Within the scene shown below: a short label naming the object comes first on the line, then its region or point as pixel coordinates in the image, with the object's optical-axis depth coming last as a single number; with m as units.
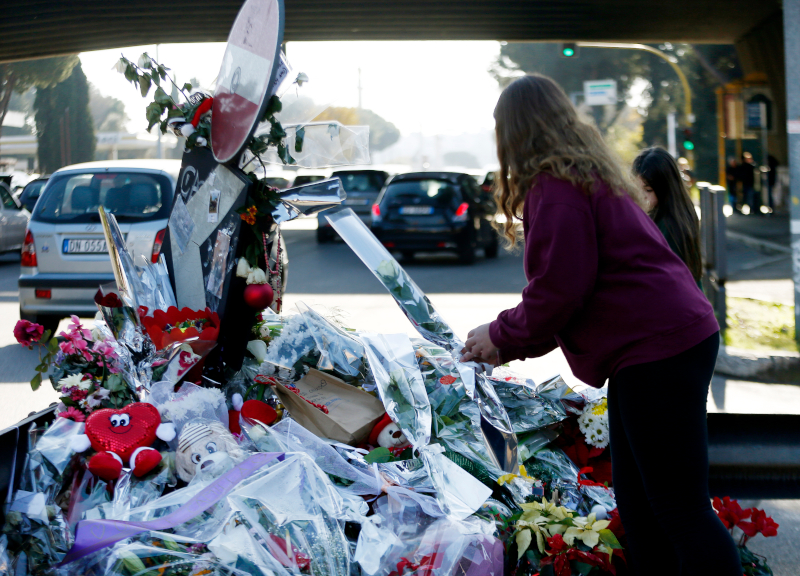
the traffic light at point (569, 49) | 17.48
